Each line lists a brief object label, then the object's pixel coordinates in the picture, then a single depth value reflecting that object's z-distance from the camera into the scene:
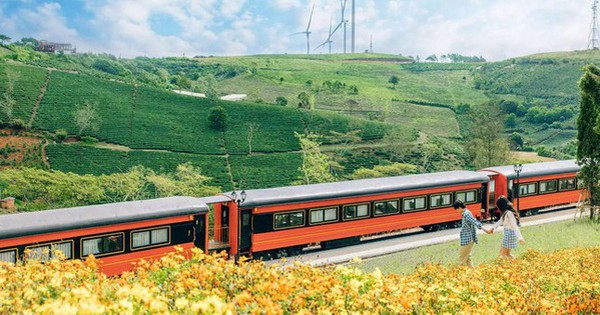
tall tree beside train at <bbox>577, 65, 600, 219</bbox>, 23.62
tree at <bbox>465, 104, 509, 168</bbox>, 50.06
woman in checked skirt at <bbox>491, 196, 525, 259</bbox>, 12.30
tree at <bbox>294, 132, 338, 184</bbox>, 45.86
